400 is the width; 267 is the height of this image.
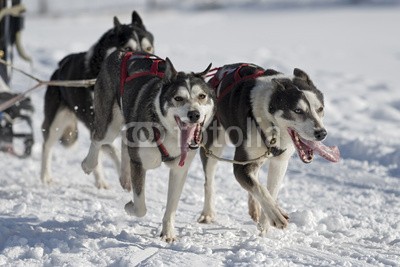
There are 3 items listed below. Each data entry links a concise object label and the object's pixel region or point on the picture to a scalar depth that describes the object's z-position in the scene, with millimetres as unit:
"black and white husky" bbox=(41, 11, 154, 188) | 11805
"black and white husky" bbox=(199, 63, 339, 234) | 8570
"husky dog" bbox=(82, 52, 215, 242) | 8297
